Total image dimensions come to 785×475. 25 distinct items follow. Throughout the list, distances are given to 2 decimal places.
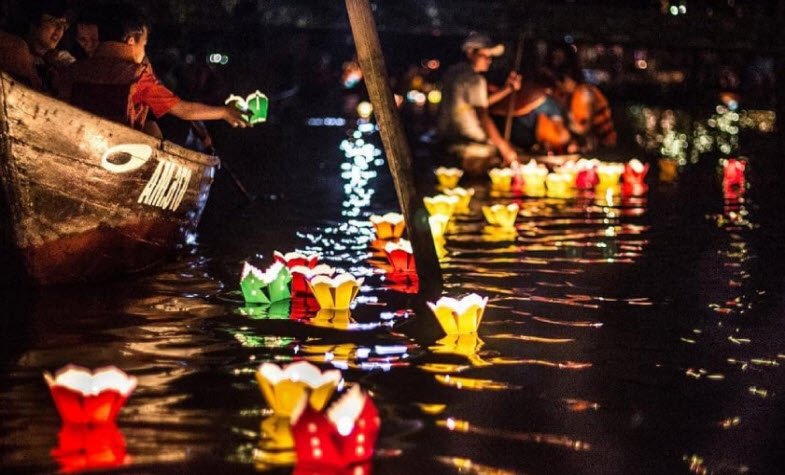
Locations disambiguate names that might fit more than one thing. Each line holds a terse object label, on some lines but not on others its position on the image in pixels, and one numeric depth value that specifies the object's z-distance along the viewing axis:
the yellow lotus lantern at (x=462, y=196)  12.82
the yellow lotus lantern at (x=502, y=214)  11.40
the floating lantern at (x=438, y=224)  10.37
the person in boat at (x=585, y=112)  17.14
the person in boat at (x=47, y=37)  9.01
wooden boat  7.62
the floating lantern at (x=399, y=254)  8.99
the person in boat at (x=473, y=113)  15.34
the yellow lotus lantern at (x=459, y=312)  6.73
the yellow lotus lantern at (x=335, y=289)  7.40
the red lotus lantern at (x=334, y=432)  4.47
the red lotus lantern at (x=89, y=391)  4.87
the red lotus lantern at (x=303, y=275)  7.81
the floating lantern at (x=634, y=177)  14.91
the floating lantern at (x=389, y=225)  10.30
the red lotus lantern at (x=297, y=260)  8.18
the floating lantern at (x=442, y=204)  11.38
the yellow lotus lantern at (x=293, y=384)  4.94
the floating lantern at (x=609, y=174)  14.68
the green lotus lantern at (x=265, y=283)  7.70
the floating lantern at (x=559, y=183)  14.19
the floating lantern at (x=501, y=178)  14.61
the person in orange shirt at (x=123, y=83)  8.60
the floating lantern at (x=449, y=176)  14.66
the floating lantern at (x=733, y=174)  15.73
